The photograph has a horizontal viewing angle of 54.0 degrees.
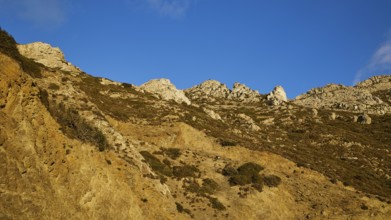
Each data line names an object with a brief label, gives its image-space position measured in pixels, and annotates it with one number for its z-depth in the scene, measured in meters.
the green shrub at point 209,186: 39.00
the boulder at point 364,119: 107.45
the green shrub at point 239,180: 41.38
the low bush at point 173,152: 44.74
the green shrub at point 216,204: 36.25
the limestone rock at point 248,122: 80.81
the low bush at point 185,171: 40.50
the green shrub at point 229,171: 43.26
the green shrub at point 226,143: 50.44
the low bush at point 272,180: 42.34
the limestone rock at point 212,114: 72.38
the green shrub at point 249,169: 43.86
